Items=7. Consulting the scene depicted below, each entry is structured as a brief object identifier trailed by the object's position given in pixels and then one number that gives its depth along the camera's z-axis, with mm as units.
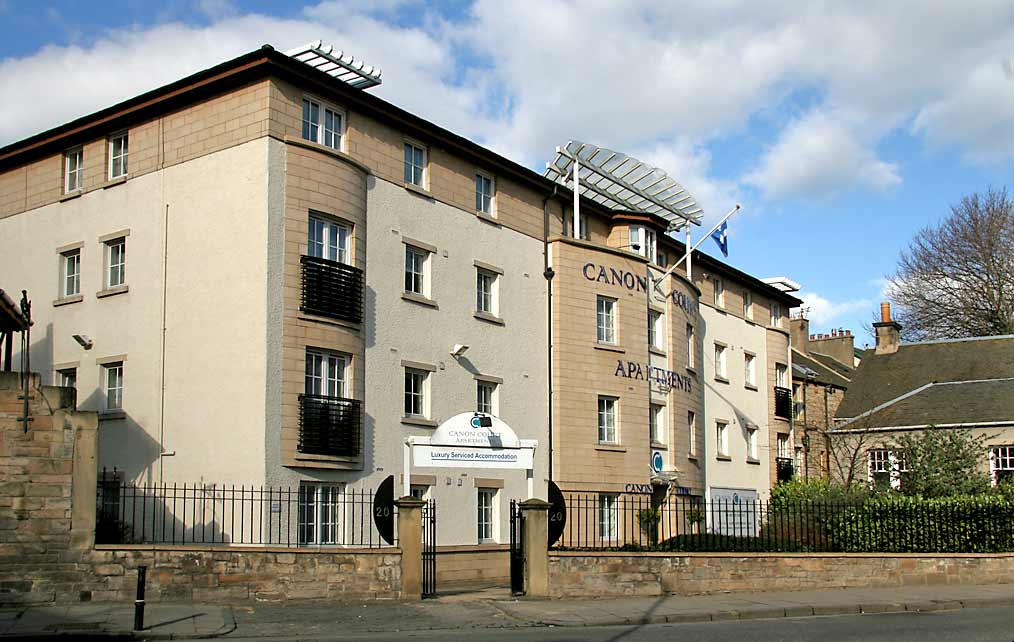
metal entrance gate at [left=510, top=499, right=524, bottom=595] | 20344
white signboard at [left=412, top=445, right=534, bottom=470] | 20188
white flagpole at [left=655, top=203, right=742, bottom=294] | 33275
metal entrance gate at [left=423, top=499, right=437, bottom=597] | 20305
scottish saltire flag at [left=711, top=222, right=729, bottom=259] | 33469
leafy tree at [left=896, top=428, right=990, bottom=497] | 30828
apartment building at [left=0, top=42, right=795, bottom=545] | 22734
